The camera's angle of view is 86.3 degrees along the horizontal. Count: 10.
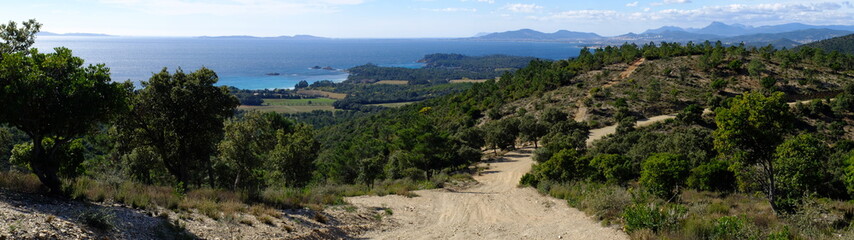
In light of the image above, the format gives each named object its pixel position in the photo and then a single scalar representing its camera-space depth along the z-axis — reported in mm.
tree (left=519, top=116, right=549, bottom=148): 34969
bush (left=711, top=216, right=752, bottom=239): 8391
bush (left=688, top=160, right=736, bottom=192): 17766
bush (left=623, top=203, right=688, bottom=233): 9219
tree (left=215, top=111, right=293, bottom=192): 16203
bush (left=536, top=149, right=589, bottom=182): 20188
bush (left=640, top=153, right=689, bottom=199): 16312
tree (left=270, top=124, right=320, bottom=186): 19797
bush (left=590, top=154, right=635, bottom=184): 19047
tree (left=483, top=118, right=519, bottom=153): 34344
